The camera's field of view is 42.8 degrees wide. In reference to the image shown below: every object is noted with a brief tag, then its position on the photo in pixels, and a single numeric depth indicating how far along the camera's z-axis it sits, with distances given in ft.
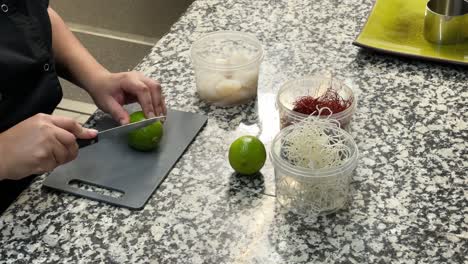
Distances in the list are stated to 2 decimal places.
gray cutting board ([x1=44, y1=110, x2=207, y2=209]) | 2.79
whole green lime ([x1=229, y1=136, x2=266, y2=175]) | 2.78
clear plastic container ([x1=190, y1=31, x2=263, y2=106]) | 3.32
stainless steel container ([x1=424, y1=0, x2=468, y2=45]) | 3.67
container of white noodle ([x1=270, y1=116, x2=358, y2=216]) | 2.55
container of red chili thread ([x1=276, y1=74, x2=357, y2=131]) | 2.96
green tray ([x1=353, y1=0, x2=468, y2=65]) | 3.66
